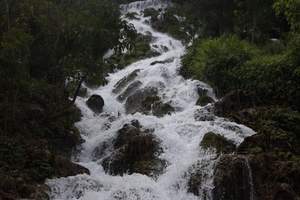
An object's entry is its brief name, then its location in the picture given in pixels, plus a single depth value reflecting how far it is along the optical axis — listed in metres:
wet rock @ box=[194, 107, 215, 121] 16.98
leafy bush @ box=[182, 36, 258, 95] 20.08
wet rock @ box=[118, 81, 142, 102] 24.91
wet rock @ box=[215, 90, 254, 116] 17.48
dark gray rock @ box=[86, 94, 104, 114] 23.19
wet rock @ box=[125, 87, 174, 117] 20.55
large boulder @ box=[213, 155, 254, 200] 12.30
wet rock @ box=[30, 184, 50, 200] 11.61
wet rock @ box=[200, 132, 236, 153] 14.29
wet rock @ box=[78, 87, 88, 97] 26.05
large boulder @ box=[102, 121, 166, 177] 14.33
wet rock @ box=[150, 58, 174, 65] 28.17
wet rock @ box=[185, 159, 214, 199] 12.80
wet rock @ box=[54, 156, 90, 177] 13.30
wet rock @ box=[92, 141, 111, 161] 16.69
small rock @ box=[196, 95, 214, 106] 20.38
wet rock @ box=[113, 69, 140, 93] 26.56
